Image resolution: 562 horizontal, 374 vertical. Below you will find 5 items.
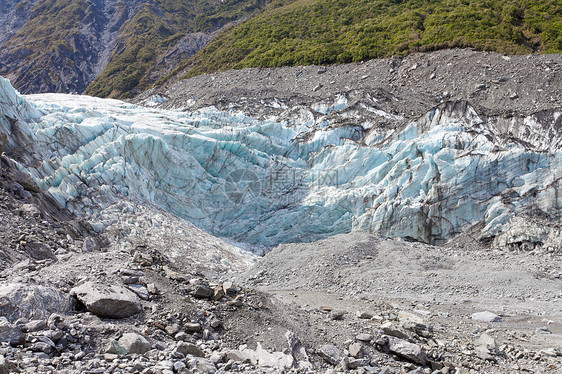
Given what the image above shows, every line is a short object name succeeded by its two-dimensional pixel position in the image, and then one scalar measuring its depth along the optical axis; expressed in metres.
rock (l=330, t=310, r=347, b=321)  7.18
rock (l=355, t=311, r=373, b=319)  7.44
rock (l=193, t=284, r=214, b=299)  6.24
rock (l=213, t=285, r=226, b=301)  6.29
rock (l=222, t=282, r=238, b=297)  6.58
